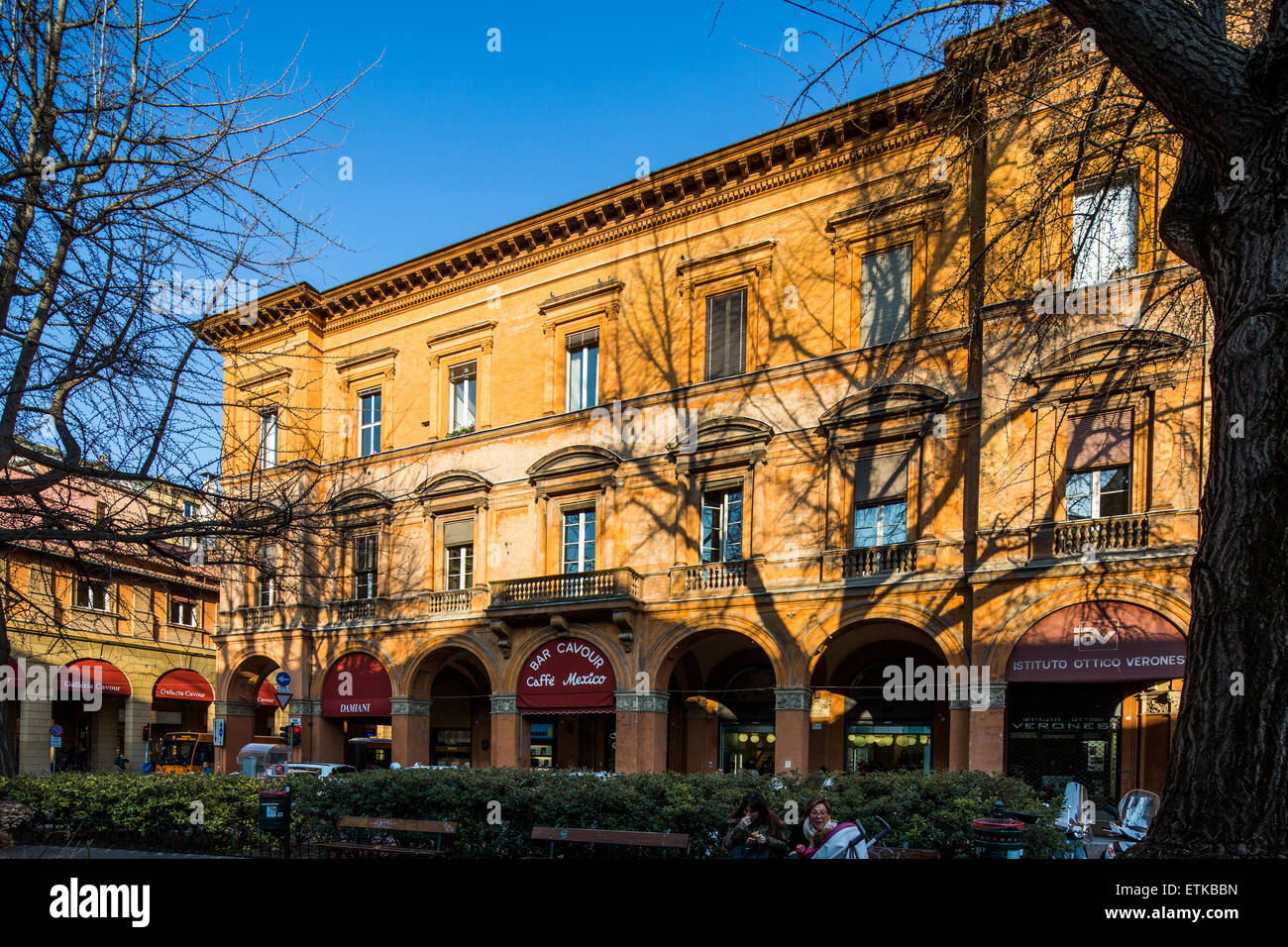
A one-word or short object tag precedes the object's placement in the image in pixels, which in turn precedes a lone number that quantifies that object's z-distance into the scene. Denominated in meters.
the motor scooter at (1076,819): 9.90
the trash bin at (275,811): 12.18
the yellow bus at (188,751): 35.00
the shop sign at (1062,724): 18.22
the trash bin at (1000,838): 8.81
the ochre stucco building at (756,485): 17.19
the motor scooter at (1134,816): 10.12
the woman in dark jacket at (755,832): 8.34
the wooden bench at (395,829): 11.56
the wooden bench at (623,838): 9.78
